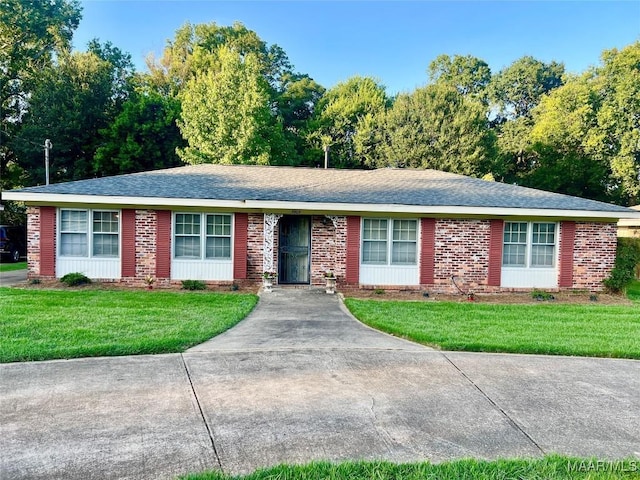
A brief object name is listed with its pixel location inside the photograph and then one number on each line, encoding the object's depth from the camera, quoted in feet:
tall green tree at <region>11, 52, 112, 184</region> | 87.04
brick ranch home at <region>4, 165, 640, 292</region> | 38.86
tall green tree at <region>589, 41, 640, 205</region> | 88.89
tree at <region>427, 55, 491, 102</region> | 137.92
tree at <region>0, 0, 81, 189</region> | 93.66
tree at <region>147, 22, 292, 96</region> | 110.42
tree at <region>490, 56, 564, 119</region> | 128.77
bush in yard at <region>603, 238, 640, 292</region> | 40.16
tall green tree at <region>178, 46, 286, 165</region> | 76.54
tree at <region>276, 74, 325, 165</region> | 108.88
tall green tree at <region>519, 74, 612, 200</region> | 90.89
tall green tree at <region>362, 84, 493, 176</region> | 97.45
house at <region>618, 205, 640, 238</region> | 65.87
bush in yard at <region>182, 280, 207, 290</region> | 39.17
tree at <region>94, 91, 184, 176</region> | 89.35
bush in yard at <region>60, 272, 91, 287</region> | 38.01
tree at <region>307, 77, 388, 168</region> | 106.83
